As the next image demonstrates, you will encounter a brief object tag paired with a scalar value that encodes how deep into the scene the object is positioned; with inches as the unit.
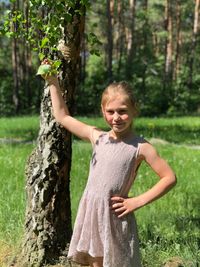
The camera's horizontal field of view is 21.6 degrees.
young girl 122.2
